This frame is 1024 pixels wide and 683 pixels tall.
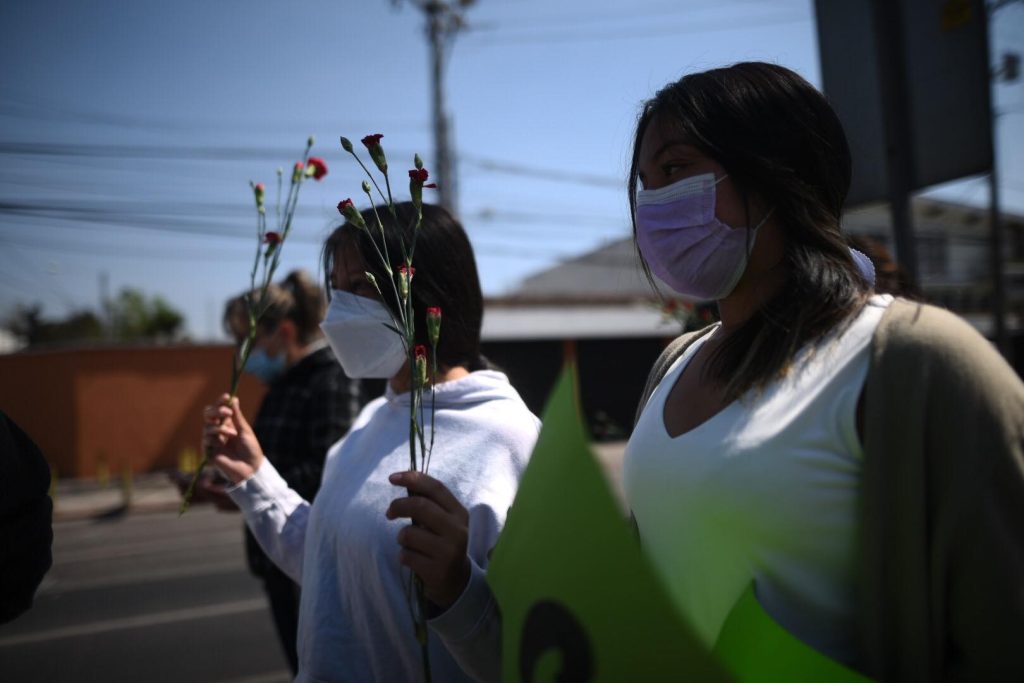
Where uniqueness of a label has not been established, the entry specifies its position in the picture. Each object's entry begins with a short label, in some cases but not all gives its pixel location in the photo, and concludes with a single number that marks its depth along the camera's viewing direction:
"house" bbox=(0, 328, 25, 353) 30.86
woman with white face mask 1.27
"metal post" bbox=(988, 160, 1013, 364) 7.61
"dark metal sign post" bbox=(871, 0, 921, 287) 2.48
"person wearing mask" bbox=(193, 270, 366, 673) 2.84
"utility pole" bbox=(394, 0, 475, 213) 14.78
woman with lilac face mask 0.85
